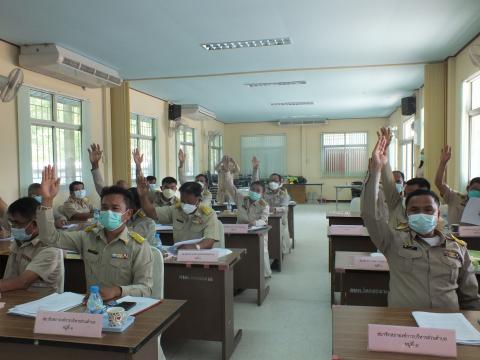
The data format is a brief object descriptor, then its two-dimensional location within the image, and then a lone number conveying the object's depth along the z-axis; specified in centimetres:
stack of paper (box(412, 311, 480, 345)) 142
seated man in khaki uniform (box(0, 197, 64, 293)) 210
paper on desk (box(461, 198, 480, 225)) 370
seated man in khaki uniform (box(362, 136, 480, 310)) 188
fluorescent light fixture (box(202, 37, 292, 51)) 527
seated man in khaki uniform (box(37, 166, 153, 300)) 214
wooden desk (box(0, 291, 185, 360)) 145
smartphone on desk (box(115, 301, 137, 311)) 174
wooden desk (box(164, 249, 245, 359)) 283
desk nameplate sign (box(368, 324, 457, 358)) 132
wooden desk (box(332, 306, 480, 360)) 132
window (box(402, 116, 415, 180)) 989
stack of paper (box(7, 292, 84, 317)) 173
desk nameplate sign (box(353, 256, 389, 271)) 260
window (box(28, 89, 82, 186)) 578
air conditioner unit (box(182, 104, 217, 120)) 1045
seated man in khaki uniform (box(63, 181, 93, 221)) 565
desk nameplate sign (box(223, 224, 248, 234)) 414
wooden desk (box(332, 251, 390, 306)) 275
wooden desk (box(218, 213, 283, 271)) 532
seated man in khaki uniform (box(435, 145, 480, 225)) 386
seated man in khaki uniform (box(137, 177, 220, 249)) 331
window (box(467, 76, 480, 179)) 564
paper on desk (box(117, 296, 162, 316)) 171
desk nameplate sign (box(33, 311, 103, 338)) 151
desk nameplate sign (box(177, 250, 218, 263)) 282
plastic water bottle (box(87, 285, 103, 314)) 164
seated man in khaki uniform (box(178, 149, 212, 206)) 598
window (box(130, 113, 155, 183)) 879
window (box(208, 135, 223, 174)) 1338
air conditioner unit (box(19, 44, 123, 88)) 524
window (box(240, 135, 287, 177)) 1495
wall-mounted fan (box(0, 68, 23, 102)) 455
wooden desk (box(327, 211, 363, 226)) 514
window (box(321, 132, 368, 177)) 1436
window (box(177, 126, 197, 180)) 1120
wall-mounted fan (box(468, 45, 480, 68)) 444
